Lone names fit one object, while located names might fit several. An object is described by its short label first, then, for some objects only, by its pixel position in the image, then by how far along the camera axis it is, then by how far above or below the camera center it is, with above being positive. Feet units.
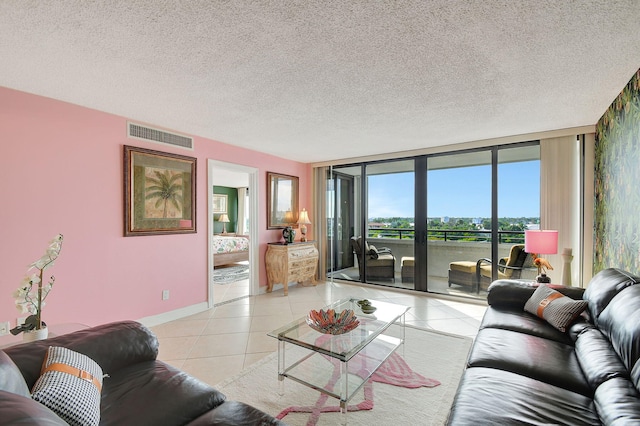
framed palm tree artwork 10.96 +0.85
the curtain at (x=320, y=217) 19.57 -0.25
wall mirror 17.19 +0.80
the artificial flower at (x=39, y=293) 5.75 -1.57
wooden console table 16.22 -2.83
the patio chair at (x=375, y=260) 17.66 -2.90
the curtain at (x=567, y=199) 12.08 +0.58
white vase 5.81 -2.42
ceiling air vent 11.07 +3.13
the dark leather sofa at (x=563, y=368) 4.18 -2.84
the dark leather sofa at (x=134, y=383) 3.98 -2.79
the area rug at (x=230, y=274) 19.47 -4.39
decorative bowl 7.45 -2.83
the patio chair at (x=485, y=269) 13.73 -2.79
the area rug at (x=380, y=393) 6.27 -4.34
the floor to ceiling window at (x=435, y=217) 13.92 -0.19
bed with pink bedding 22.45 -2.90
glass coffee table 6.34 -3.76
